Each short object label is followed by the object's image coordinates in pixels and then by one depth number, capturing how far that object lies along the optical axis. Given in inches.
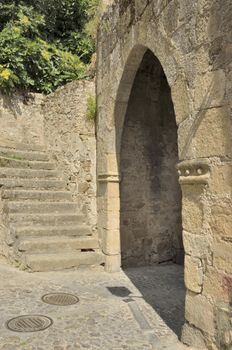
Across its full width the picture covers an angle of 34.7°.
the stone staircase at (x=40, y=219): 229.6
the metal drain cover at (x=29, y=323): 138.3
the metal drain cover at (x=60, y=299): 169.5
